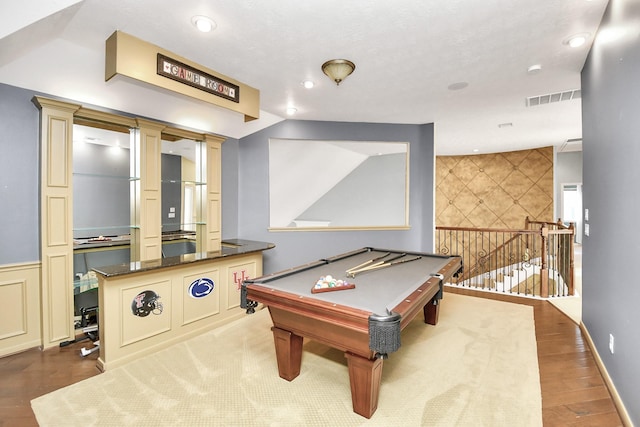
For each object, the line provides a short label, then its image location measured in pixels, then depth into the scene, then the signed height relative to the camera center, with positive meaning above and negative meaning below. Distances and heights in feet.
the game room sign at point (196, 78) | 7.85 +3.88
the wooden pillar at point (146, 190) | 10.31 +0.80
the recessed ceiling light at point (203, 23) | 6.83 +4.48
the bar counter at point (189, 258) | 8.03 -1.52
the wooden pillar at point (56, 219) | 8.55 -0.19
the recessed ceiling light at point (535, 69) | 9.19 +4.53
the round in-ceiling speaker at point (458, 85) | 10.52 +4.58
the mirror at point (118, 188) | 10.32 +0.95
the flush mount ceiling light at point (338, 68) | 8.80 +4.33
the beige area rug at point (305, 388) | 6.03 -4.17
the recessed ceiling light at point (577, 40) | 7.61 +4.53
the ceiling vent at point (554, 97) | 11.34 +4.53
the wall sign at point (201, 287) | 10.02 -2.60
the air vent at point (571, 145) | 19.18 +4.69
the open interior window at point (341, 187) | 19.52 +1.97
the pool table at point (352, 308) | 5.29 -1.88
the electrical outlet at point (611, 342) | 6.78 -3.02
